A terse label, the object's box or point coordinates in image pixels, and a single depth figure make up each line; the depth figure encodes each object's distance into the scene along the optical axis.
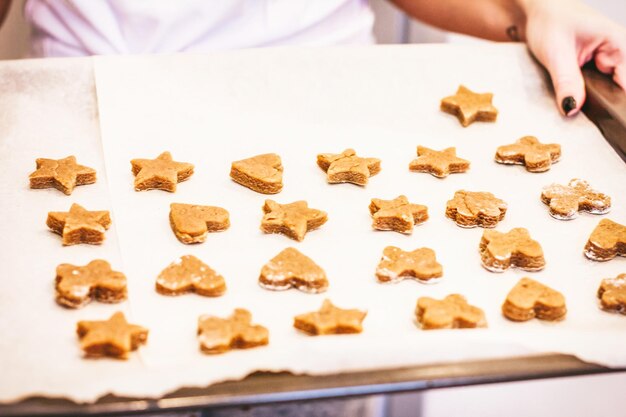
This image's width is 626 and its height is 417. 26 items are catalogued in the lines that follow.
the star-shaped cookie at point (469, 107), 1.03
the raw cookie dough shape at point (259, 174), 0.95
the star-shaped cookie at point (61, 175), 0.94
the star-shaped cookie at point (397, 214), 0.93
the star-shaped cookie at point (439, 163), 0.98
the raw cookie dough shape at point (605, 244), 0.91
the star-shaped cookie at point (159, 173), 0.95
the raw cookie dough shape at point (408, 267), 0.88
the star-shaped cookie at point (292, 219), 0.91
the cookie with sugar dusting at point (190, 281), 0.86
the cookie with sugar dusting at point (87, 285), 0.85
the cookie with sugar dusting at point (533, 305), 0.85
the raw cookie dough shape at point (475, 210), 0.93
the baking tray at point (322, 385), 0.77
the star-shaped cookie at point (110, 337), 0.81
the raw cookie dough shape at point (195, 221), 0.90
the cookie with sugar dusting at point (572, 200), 0.94
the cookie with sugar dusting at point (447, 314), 0.84
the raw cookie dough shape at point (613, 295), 0.86
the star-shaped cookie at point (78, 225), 0.89
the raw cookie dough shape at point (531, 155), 0.99
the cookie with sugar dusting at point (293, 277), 0.87
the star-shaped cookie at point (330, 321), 0.83
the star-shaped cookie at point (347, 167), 0.97
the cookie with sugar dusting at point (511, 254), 0.89
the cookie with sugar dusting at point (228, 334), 0.82
